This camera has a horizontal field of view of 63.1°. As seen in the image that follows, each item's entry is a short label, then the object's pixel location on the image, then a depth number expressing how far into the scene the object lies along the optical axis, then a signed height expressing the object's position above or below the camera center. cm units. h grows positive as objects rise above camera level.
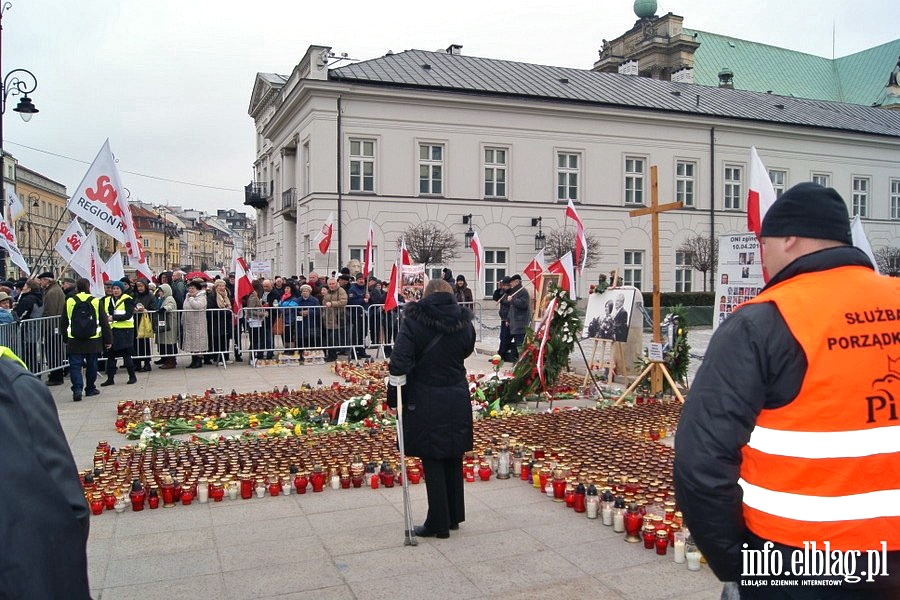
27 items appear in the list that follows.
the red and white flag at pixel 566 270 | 1234 +31
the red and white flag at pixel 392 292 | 1541 -6
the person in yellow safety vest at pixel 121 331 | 1347 -75
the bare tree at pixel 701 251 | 3844 +194
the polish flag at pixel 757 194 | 835 +108
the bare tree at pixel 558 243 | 3556 +221
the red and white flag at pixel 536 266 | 1616 +50
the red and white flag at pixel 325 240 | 2156 +148
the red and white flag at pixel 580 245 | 1603 +97
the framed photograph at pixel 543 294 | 1266 -10
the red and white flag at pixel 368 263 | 1875 +68
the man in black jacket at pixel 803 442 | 221 -47
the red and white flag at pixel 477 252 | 2183 +110
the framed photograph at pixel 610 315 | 1215 -45
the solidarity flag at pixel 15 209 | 1855 +209
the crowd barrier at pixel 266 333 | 1522 -95
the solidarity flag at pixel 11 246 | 1361 +84
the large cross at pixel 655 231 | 1013 +81
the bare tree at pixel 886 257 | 4272 +174
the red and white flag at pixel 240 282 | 1483 +16
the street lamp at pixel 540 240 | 3491 +232
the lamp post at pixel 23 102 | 1698 +444
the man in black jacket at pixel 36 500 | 176 -52
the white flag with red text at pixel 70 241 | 1382 +96
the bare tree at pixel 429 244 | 3316 +204
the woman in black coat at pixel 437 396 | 543 -80
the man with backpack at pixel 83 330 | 1177 -65
